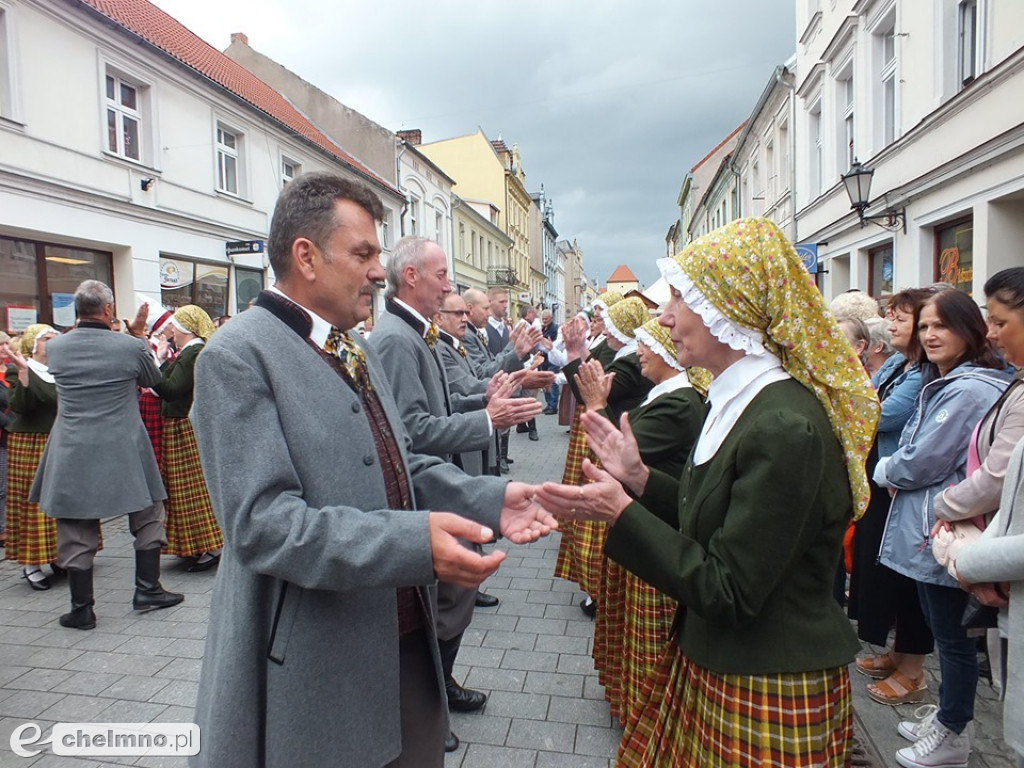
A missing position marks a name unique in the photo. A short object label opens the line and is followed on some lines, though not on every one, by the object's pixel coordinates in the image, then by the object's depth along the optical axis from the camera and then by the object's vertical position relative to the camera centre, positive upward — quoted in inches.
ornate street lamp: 377.8 +92.4
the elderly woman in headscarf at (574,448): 170.9 -28.3
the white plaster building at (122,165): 364.5 +130.1
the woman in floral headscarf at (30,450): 193.2 -27.9
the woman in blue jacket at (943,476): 106.9 -22.8
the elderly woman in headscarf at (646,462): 106.4 -20.1
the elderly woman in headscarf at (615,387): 152.6 -9.4
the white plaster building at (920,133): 263.6 +107.3
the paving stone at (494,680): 137.0 -69.6
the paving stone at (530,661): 145.4 -69.5
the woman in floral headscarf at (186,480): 211.9 -40.7
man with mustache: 53.1 -14.3
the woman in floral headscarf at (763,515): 60.7 -16.1
